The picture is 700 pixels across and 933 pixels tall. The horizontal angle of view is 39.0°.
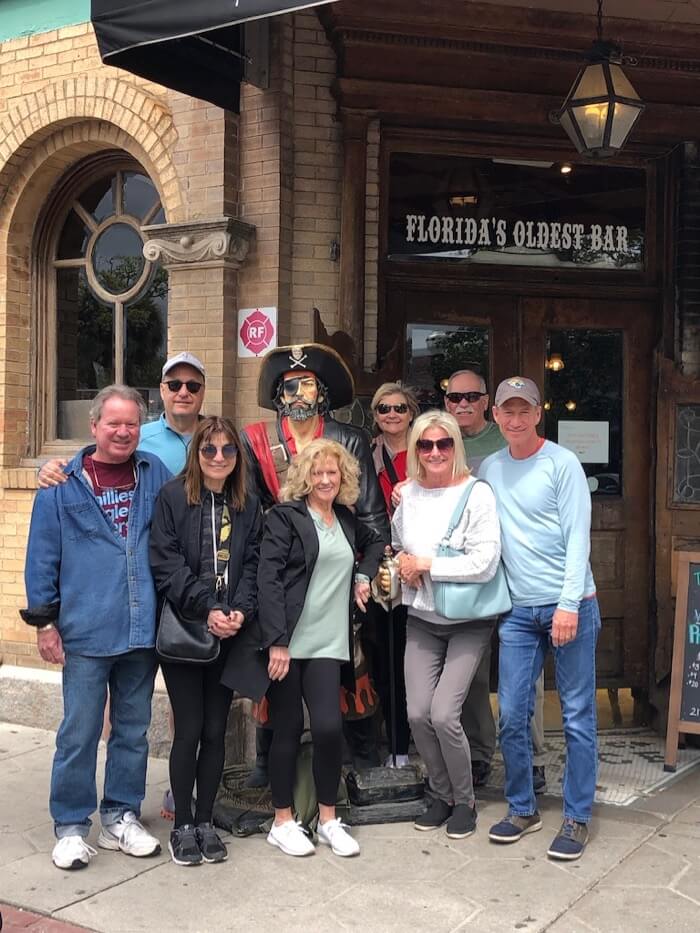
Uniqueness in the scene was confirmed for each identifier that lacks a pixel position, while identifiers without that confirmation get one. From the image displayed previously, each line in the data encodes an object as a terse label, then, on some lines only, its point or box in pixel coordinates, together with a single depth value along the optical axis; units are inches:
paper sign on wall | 245.3
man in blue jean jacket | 161.8
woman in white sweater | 168.2
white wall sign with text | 223.0
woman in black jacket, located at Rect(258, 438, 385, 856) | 164.1
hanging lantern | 203.3
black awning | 168.1
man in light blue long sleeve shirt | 165.6
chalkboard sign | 210.5
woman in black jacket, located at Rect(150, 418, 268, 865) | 161.2
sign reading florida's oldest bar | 238.2
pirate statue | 184.1
